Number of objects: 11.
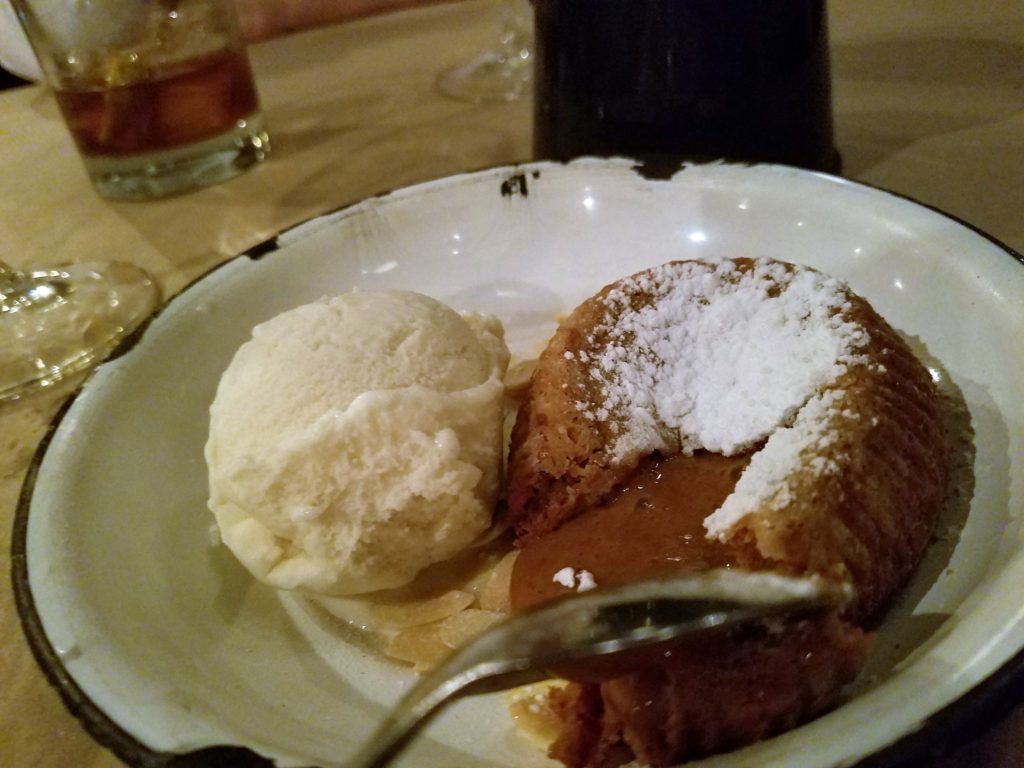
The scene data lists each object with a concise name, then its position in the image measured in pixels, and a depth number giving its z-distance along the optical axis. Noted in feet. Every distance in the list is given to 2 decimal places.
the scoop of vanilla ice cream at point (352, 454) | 0.49
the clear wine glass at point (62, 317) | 0.77
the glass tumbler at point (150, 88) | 0.93
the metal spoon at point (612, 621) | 0.31
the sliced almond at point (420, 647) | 0.45
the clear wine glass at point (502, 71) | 1.17
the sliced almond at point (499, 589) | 0.48
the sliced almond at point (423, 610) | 0.49
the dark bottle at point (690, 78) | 0.65
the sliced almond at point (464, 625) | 0.46
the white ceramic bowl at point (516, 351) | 0.34
